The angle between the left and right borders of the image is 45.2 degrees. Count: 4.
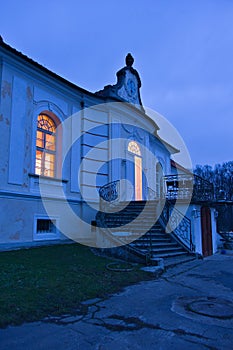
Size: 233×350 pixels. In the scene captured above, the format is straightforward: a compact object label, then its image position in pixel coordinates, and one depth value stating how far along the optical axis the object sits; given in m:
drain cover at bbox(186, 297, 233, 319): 3.98
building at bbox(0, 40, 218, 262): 9.48
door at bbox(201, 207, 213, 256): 11.15
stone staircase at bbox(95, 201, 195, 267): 8.47
